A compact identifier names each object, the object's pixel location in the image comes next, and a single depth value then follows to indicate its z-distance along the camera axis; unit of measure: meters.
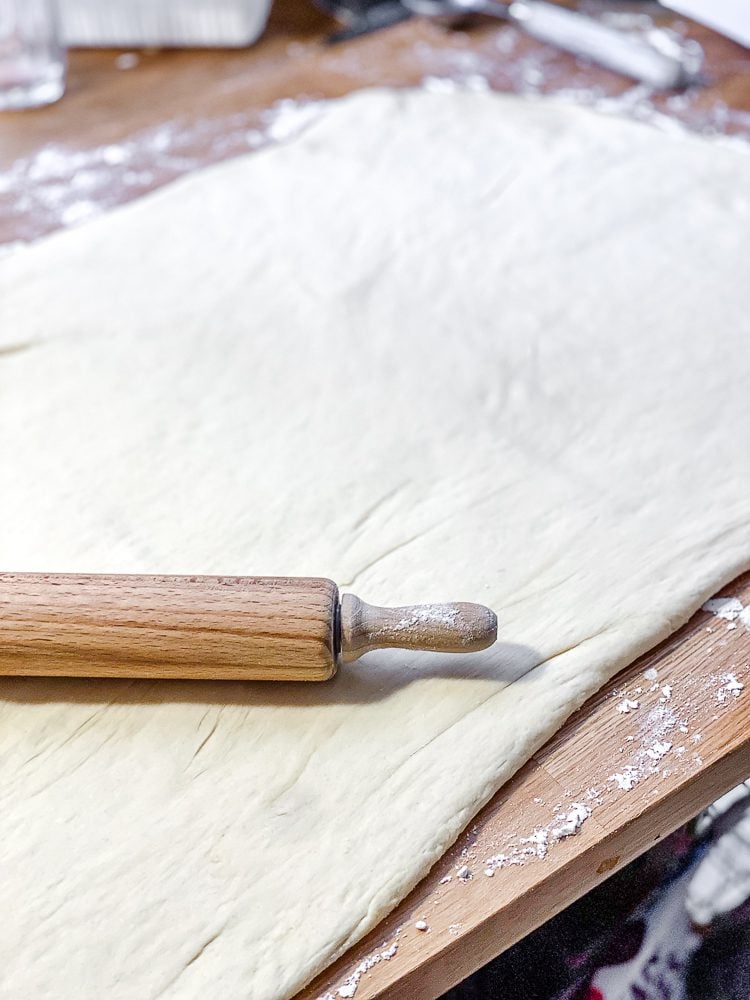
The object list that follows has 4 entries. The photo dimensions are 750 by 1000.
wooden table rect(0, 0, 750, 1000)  0.68
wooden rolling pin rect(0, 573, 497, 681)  0.75
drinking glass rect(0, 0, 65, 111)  1.65
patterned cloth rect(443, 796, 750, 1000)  0.88
